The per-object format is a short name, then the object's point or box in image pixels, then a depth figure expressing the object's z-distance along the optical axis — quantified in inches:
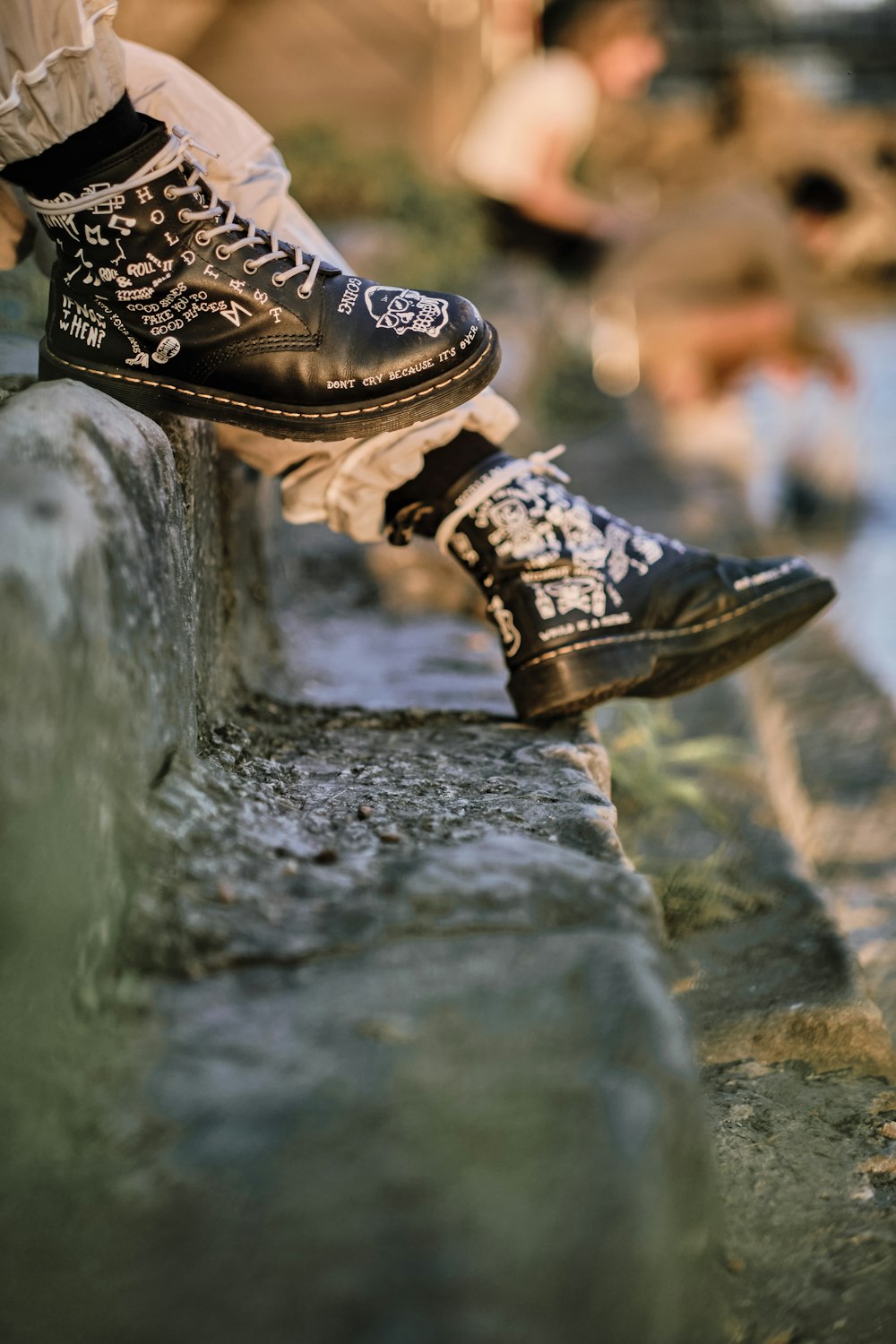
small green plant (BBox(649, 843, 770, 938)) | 99.5
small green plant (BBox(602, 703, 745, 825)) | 106.6
